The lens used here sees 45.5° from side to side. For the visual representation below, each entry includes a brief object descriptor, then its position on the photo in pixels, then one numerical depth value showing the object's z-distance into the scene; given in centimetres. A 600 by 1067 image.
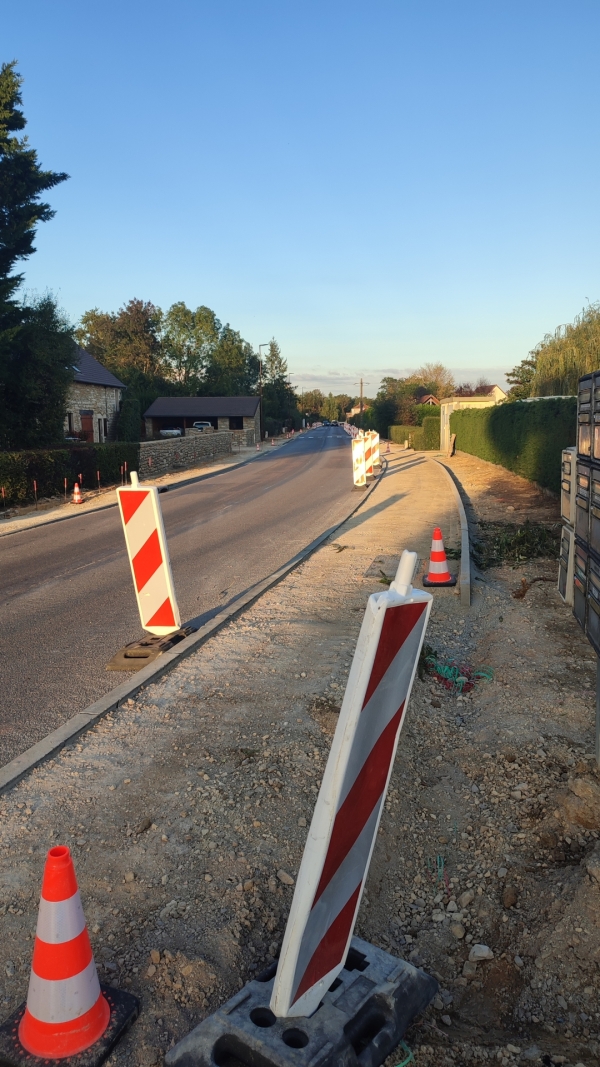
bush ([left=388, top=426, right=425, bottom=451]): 4550
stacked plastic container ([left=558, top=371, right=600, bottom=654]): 433
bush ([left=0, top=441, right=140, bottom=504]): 1839
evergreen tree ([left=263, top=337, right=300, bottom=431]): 8962
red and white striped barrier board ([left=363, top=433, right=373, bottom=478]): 2286
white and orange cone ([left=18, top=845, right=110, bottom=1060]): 241
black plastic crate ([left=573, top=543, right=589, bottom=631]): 472
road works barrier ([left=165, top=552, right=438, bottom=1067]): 219
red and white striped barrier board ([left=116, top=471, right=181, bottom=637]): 639
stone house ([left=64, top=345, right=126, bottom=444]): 3734
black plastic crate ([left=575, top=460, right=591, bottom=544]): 470
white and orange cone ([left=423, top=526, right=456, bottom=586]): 887
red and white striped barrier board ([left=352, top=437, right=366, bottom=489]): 2214
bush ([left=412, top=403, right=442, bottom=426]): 5132
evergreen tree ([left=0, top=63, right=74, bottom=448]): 2162
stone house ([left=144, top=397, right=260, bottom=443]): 6212
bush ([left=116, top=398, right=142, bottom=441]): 4219
